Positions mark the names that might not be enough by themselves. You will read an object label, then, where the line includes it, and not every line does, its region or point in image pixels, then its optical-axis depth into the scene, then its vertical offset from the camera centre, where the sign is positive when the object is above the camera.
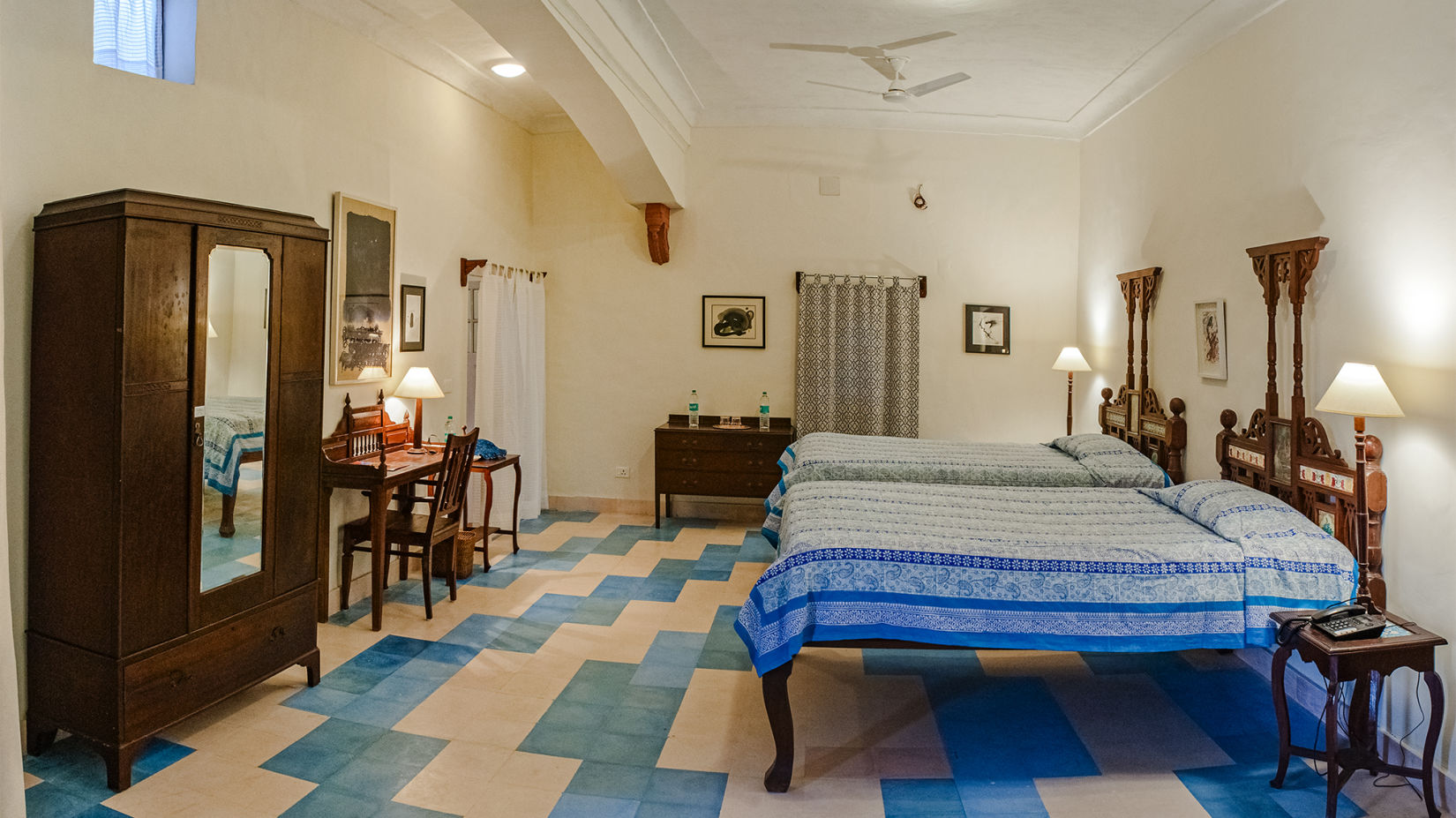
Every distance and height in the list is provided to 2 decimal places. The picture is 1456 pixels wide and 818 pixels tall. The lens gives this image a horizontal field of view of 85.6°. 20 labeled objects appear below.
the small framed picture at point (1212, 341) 4.11 +0.39
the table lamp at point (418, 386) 4.67 +0.10
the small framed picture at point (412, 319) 4.87 +0.53
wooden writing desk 4.02 -0.34
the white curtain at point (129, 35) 3.14 +1.49
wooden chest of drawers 6.17 -0.43
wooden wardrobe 2.64 -0.20
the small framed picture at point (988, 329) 6.32 +0.65
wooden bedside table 2.49 -0.81
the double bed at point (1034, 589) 2.79 -0.64
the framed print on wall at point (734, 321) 6.49 +0.71
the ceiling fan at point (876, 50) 4.25 +2.04
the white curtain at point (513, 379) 5.74 +0.19
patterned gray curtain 6.34 +0.42
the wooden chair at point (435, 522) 4.20 -0.67
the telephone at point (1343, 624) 2.52 -0.68
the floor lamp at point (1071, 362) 5.54 +0.35
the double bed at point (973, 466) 4.48 -0.33
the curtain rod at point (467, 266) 5.52 +0.96
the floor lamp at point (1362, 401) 2.73 +0.05
